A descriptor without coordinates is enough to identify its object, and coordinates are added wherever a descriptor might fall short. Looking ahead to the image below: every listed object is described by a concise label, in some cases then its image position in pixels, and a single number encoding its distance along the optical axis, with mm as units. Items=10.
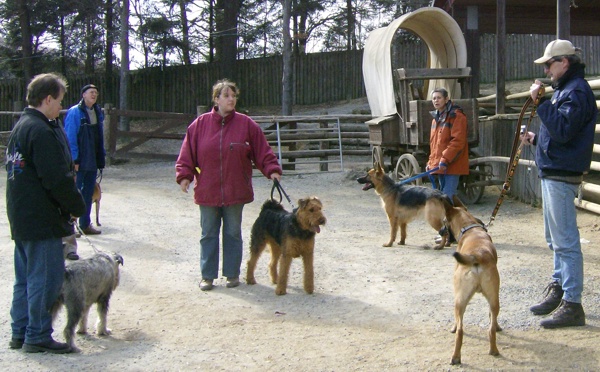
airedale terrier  6012
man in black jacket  4473
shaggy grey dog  4762
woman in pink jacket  6281
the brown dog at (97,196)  9555
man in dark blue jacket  4809
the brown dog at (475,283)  4332
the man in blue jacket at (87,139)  8789
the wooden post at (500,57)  12328
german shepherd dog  8125
